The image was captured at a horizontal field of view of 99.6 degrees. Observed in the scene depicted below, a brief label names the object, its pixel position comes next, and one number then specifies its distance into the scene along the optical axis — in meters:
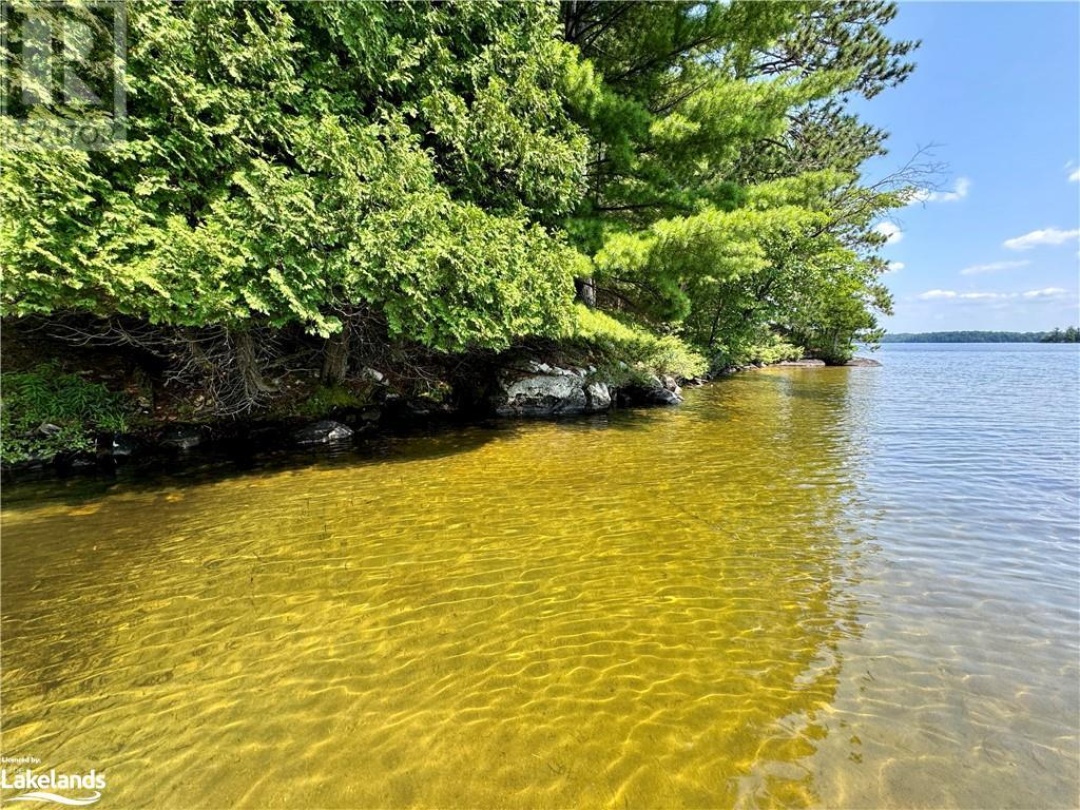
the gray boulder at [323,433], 9.50
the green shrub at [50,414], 7.28
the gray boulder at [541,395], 12.91
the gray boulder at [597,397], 13.69
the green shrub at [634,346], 10.77
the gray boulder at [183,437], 8.76
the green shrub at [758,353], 24.73
